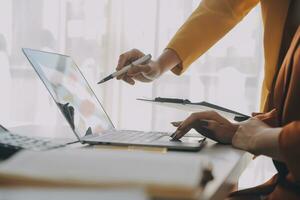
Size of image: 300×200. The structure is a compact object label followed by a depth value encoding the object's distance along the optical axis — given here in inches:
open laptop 28.5
